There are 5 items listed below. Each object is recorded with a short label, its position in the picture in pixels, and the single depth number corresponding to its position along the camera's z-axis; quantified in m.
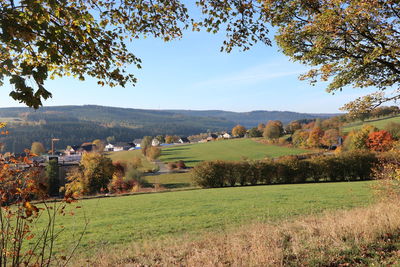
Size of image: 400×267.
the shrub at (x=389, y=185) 11.30
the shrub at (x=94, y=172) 43.56
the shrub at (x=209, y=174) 40.00
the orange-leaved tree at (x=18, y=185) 3.53
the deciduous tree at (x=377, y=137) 59.72
